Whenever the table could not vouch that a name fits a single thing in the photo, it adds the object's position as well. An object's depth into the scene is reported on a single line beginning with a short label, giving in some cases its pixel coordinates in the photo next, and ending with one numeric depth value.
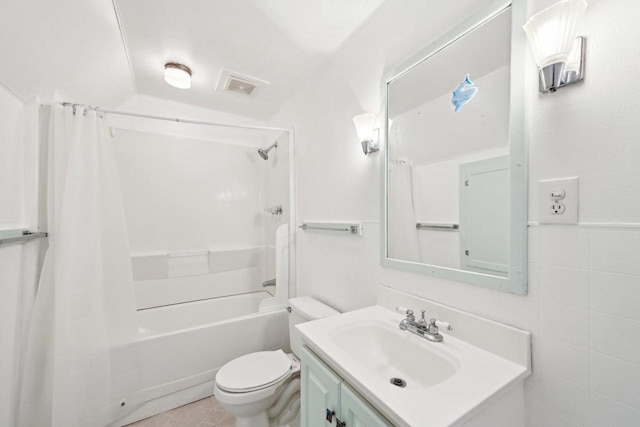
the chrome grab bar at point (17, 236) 1.10
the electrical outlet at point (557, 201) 0.69
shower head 2.66
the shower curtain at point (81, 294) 1.35
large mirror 0.82
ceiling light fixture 1.88
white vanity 0.64
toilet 1.30
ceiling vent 2.01
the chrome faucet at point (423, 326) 0.94
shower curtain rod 1.51
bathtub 1.66
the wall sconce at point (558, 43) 0.65
